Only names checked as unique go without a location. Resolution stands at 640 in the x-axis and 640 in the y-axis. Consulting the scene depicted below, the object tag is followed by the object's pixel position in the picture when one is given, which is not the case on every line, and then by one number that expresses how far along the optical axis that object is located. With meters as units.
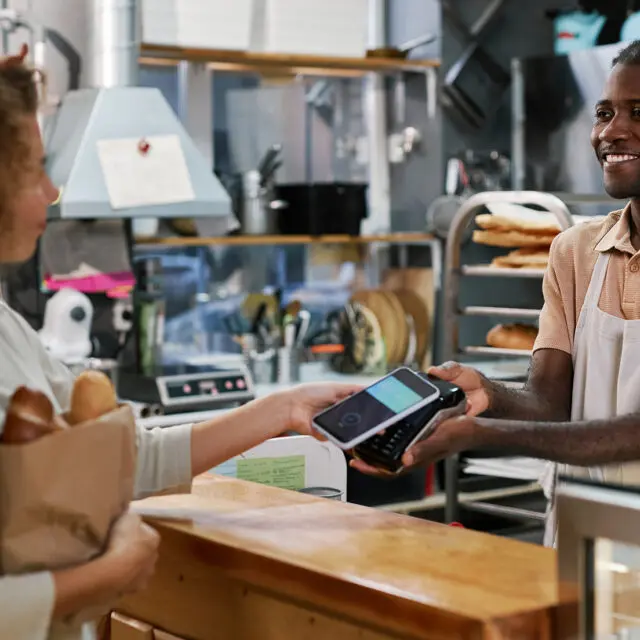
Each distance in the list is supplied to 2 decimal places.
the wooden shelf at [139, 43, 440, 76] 4.16
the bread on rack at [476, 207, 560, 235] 3.80
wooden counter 1.25
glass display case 1.16
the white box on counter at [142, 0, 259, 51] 4.04
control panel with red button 3.75
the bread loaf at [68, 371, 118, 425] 1.28
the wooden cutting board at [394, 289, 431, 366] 4.70
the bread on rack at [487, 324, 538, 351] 3.95
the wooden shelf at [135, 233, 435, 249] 4.14
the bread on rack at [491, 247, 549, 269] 3.83
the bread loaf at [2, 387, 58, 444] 1.16
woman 1.16
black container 4.45
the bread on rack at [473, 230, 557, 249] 3.82
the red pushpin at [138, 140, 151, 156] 3.80
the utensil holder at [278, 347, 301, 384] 4.27
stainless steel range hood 3.73
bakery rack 3.92
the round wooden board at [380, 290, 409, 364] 4.58
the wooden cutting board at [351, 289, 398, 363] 4.56
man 2.05
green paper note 2.02
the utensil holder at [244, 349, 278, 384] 4.24
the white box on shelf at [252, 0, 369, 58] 4.32
